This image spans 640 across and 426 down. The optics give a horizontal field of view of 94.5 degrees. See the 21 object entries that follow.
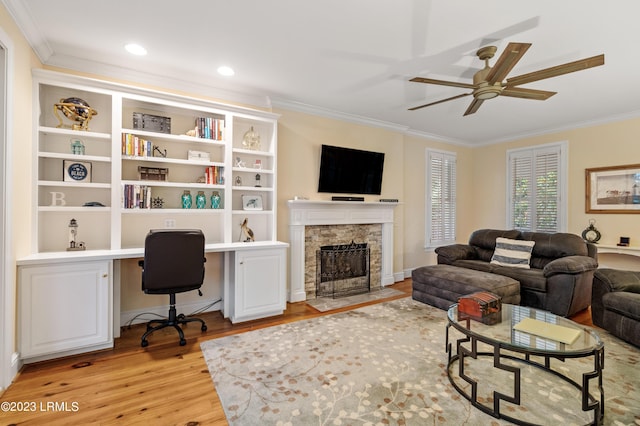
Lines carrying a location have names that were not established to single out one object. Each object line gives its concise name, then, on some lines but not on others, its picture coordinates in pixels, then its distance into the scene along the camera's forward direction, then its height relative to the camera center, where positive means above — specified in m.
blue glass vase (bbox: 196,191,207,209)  3.51 +0.13
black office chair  2.71 -0.49
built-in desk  2.38 -0.78
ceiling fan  2.05 +1.11
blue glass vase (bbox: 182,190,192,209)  3.45 +0.12
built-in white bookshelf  2.88 +0.50
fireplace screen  4.44 -0.90
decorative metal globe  2.85 +0.98
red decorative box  2.33 -0.77
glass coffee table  1.82 -1.21
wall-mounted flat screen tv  4.46 +0.67
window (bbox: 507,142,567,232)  5.15 +0.48
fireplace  4.14 -0.32
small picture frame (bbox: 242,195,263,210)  3.84 +0.13
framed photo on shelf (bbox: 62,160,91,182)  2.92 +0.40
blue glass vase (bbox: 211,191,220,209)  3.58 +0.13
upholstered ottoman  3.46 -0.87
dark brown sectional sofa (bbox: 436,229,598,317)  3.45 -0.71
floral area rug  1.84 -1.26
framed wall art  4.36 +0.39
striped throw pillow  4.22 -0.58
